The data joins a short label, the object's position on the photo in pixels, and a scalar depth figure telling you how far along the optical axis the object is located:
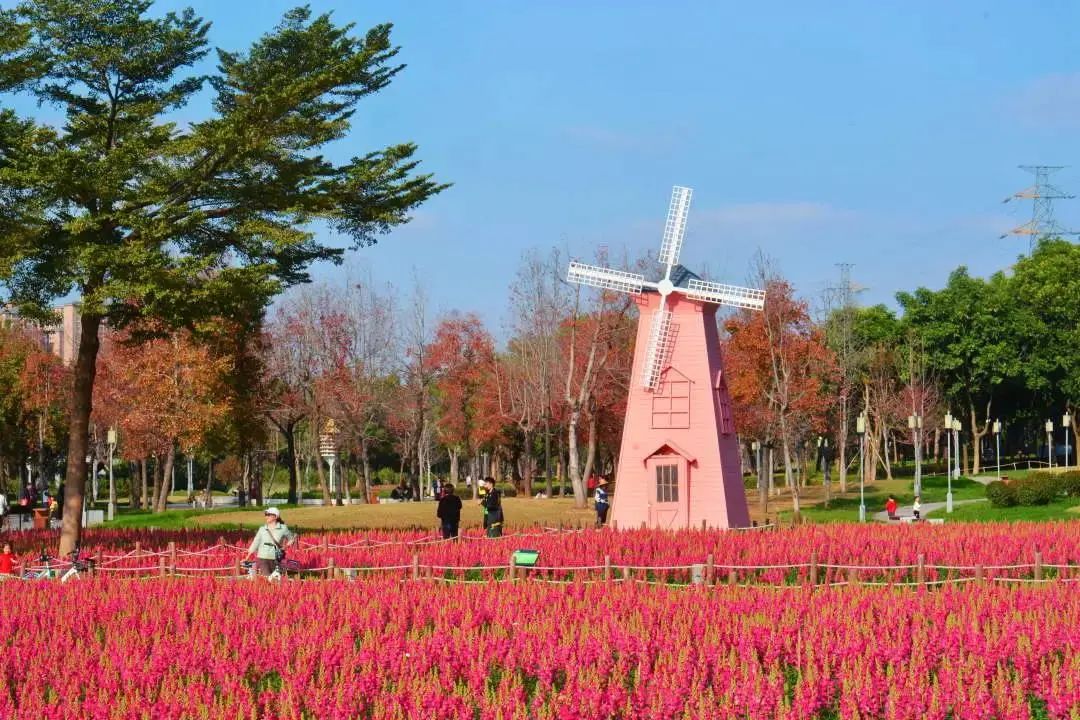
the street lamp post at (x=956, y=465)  70.25
